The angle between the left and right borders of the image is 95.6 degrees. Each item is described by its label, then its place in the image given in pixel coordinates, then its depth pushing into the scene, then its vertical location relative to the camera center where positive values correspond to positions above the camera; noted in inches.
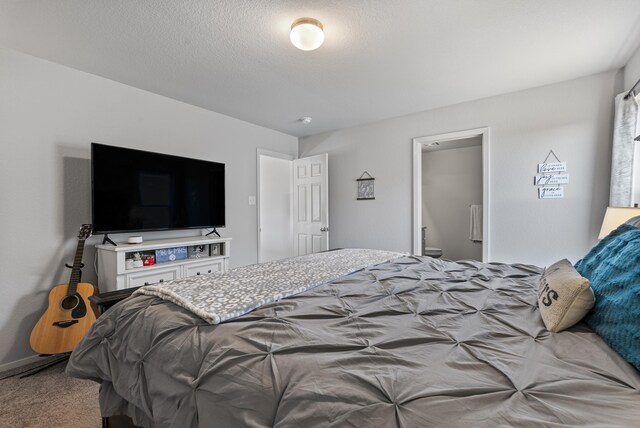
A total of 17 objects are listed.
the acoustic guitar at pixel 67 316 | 86.4 -32.0
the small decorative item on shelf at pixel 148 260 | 105.1 -17.0
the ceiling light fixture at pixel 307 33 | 75.6 +47.4
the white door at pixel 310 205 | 173.5 +4.9
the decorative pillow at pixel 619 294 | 29.9 -10.0
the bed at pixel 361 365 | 24.5 -15.8
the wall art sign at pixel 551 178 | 116.5 +13.4
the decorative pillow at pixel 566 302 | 36.9 -11.9
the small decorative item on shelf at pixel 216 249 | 130.7 -16.4
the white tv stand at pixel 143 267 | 97.4 -19.9
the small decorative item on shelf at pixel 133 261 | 100.6 -16.7
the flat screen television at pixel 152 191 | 101.3 +8.9
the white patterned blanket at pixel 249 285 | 44.8 -14.0
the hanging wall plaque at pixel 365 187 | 167.0 +14.8
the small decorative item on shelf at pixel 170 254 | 110.3 -16.0
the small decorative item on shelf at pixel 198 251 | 124.0 -16.6
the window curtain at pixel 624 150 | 96.7 +20.7
